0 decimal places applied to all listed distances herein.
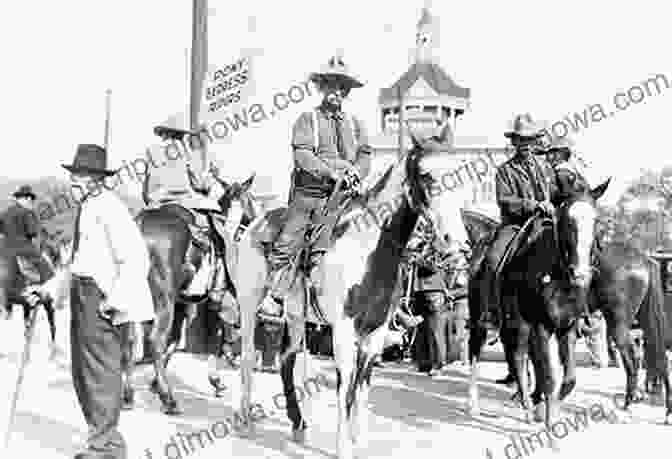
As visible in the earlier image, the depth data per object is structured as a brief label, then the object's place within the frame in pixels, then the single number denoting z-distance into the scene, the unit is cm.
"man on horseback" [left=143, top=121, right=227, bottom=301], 928
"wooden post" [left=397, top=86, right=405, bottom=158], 1917
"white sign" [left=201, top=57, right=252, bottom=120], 1003
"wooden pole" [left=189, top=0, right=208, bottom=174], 945
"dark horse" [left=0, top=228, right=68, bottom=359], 1266
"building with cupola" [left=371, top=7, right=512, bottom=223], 6181
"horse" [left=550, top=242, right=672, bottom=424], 899
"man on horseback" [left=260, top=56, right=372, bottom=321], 702
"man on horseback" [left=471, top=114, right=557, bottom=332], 843
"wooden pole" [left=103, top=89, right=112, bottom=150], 2909
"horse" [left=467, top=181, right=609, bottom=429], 671
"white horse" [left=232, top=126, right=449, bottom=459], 618
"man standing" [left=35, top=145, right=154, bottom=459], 588
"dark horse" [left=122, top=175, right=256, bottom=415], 839
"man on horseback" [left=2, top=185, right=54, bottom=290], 1284
